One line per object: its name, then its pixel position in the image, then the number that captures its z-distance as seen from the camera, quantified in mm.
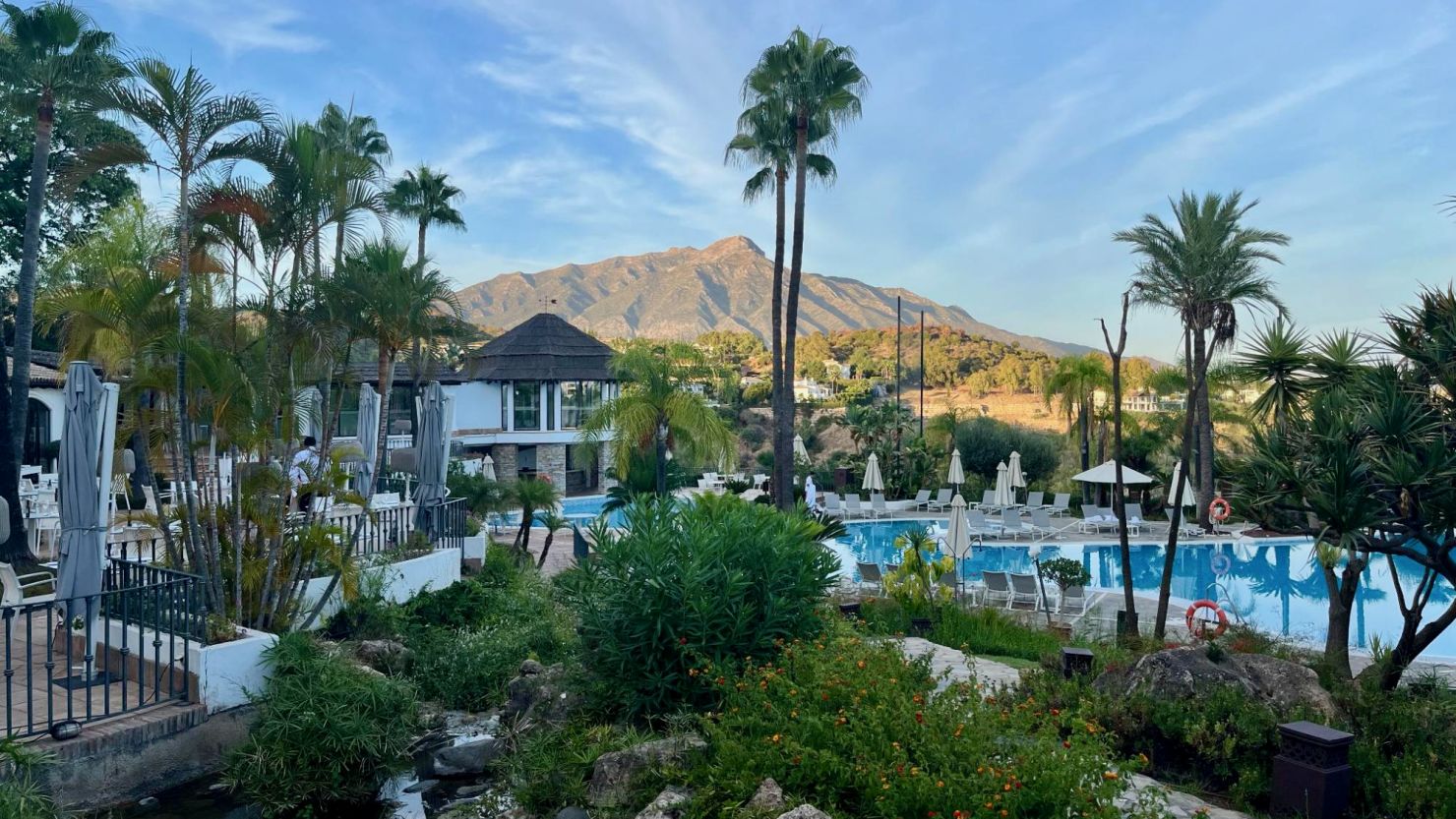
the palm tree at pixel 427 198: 23703
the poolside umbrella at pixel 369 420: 11787
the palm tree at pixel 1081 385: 27359
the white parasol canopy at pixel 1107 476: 22625
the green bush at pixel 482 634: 9227
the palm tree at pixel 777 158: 19234
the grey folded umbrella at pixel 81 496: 7258
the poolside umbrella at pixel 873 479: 24125
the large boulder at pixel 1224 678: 6508
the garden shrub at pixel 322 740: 6707
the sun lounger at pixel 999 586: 13742
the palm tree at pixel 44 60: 11906
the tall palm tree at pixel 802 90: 18750
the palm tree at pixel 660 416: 19406
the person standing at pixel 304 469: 10293
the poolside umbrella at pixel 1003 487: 22672
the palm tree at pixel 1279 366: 9375
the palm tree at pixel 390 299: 9141
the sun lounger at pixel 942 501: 25375
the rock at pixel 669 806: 5012
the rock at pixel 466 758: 7500
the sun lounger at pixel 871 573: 14250
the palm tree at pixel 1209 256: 20844
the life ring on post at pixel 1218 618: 9427
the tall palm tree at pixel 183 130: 8016
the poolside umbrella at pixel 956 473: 22969
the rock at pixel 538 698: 7156
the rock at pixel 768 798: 4516
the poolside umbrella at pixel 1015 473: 23828
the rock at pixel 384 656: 9164
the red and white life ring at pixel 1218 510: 19300
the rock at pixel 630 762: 5571
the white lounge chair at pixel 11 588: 7898
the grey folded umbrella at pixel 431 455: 12742
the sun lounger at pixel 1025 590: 13365
